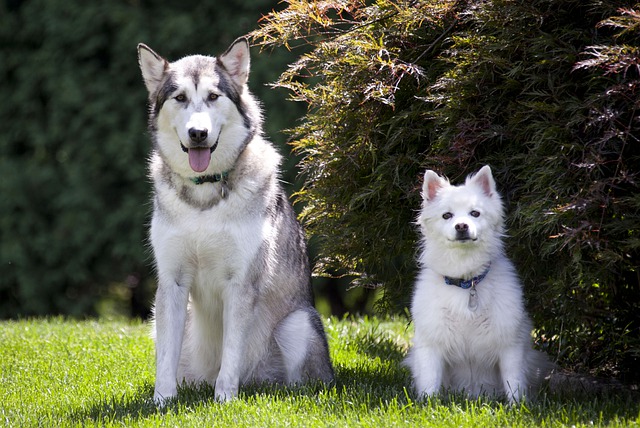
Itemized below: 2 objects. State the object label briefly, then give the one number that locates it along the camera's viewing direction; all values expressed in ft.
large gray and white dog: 32.86
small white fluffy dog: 31.12
